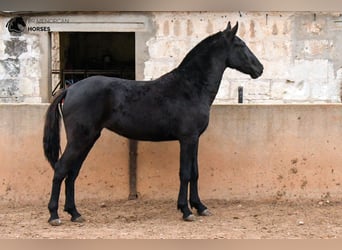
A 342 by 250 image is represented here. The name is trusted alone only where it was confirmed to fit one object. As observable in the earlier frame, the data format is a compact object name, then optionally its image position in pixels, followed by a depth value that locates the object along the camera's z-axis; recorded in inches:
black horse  186.9
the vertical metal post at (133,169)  218.7
